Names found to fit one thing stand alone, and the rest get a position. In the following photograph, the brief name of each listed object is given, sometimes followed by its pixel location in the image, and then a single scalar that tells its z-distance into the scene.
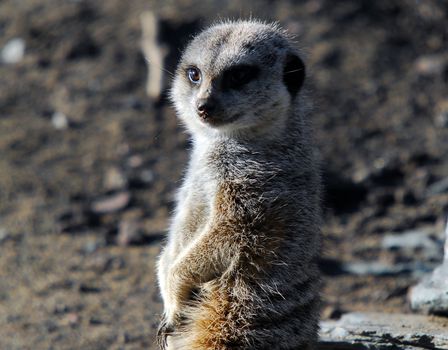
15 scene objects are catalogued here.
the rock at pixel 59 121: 14.64
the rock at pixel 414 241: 12.06
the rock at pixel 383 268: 11.66
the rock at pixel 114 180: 13.48
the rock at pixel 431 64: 15.88
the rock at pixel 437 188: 13.30
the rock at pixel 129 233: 12.30
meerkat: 7.32
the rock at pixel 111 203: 12.95
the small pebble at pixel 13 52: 16.23
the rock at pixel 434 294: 8.89
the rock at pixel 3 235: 12.23
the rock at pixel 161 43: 14.88
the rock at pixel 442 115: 14.82
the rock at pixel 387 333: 8.30
